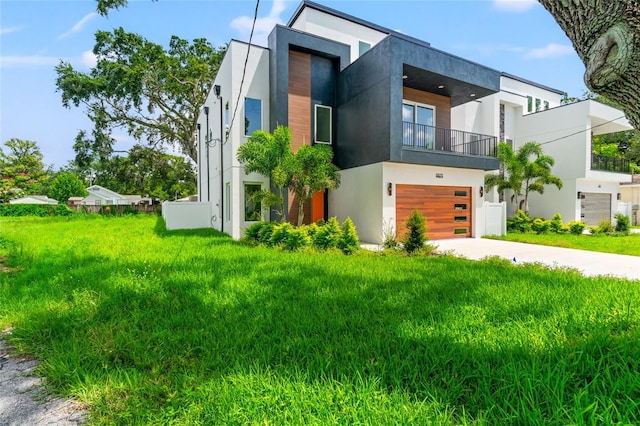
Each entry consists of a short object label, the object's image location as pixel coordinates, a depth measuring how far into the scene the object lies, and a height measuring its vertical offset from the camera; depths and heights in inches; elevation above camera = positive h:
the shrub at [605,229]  489.1 -38.3
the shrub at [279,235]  313.9 -29.3
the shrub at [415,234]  300.0 -27.7
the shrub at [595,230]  489.8 -41.0
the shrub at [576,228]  495.5 -36.9
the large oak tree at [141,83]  806.5 +342.4
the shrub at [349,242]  300.7 -35.7
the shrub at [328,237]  307.4 -31.0
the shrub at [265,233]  327.6 -28.5
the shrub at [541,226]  509.0 -34.7
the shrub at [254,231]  344.2 -27.6
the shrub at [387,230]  370.6 -30.4
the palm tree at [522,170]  546.6 +65.0
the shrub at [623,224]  498.5 -31.9
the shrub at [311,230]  321.1 -24.8
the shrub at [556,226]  514.0 -34.7
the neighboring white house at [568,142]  604.7 +135.5
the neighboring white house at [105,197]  1441.9 +55.7
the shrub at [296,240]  302.4 -33.5
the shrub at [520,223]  531.3 -30.8
